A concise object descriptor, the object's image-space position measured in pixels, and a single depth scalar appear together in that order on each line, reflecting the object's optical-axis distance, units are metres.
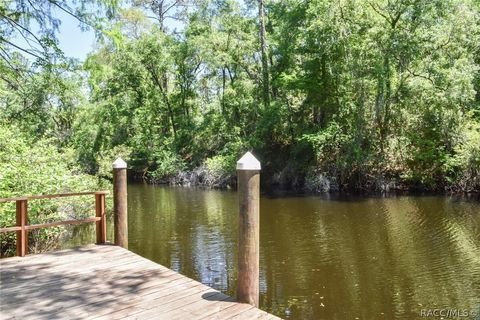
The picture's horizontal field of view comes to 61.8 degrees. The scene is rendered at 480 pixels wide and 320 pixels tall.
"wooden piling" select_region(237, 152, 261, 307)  3.63
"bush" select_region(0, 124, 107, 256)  7.82
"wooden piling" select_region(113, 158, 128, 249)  5.48
